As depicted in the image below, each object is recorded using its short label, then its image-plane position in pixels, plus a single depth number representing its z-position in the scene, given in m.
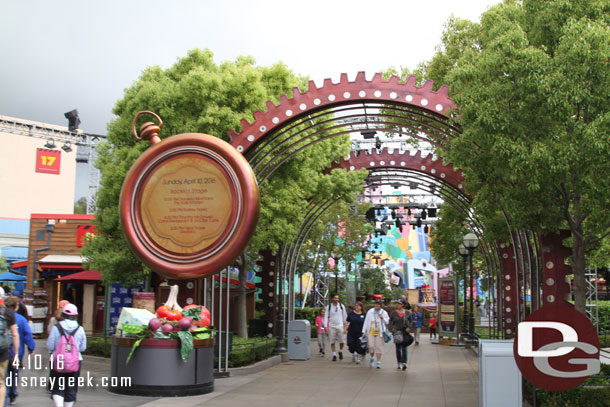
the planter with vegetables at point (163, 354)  12.88
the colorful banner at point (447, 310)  30.52
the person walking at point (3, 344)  9.68
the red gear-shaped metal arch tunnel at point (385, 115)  13.41
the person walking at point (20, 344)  11.15
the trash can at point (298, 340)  21.27
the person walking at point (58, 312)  12.45
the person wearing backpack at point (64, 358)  9.91
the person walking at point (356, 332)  20.33
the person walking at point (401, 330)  18.55
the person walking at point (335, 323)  21.00
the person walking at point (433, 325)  35.50
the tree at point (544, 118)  10.48
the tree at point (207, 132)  20.14
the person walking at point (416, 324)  30.19
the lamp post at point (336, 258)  39.22
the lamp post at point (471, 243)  26.59
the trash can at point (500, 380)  9.61
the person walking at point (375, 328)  19.16
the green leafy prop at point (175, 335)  12.91
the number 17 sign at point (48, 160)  70.50
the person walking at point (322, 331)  22.97
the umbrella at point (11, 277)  34.77
